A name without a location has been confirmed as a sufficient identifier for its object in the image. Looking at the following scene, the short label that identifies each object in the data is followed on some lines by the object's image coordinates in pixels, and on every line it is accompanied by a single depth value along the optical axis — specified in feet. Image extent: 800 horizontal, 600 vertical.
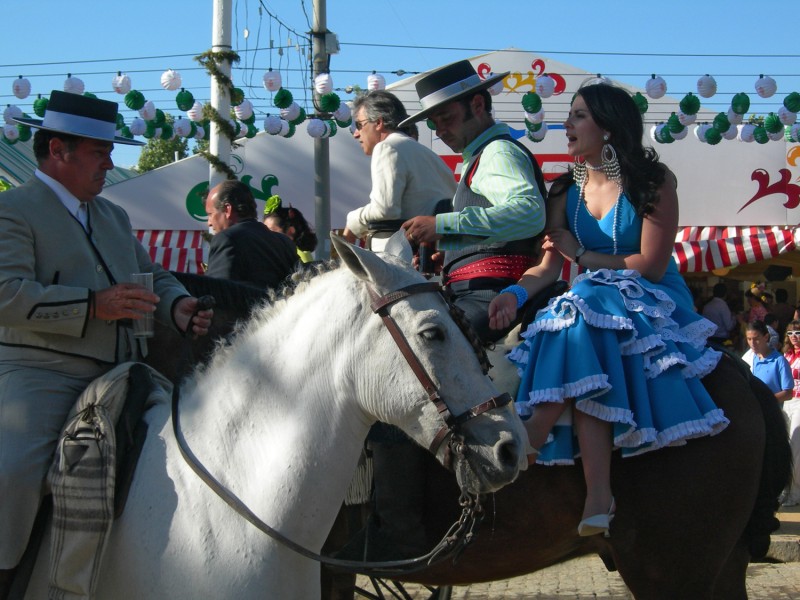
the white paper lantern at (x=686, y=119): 35.57
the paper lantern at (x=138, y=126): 35.35
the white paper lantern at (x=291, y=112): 35.50
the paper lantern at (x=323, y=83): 33.47
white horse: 8.28
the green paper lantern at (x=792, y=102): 34.60
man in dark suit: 16.15
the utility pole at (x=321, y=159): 34.33
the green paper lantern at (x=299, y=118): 36.11
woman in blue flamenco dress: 11.38
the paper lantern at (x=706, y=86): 34.58
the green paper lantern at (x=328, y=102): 33.73
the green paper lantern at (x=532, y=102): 35.60
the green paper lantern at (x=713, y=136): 37.01
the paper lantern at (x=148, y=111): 35.06
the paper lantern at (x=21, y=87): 35.23
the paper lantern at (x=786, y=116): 35.35
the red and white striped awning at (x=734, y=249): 40.04
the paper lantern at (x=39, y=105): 32.55
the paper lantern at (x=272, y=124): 35.53
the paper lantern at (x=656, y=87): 35.86
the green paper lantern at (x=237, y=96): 31.64
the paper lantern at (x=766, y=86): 34.81
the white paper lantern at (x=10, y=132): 36.40
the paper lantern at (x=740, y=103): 34.96
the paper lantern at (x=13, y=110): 34.60
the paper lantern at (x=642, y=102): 33.83
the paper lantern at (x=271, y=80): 34.22
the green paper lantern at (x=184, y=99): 33.30
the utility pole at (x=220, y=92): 30.63
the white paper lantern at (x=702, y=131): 37.68
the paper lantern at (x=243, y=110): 33.88
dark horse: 11.72
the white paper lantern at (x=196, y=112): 33.76
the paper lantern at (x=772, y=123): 36.36
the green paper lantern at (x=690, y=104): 34.60
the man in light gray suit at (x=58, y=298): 9.07
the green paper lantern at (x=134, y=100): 34.14
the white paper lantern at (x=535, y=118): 36.86
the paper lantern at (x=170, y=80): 33.45
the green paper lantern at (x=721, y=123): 36.42
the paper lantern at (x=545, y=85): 36.52
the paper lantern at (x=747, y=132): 37.81
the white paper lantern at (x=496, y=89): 39.92
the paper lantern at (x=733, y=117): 36.27
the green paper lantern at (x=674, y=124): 36.12
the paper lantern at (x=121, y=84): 33.83
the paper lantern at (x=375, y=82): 34.12
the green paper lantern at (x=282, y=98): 34.55
